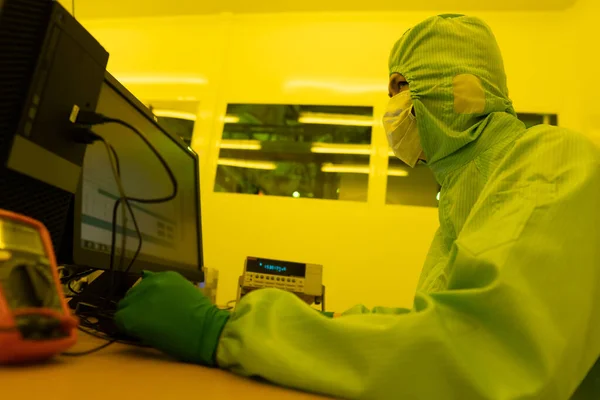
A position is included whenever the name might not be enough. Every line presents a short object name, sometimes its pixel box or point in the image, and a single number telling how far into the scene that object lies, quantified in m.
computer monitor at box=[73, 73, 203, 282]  0.77
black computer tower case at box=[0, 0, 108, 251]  0.50
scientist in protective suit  0.45
